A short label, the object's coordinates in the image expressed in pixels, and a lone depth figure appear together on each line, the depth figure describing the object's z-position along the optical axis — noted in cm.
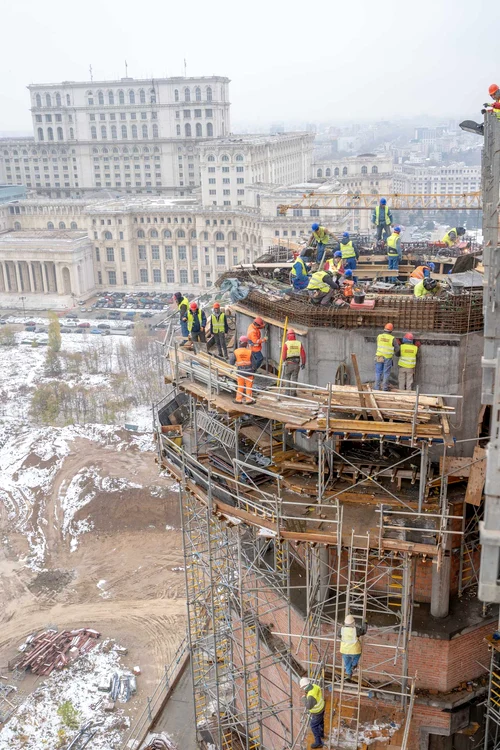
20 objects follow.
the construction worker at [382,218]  3256
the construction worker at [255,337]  2188
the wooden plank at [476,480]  1794
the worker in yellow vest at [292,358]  2022
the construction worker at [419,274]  2478
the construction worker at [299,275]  2391
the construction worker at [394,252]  2726
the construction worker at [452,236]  3330
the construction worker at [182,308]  2536
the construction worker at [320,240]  2873
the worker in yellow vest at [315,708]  1838
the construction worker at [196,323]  2497
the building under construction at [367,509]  1814
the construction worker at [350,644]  1797
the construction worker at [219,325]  2473
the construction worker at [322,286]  2200
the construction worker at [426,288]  2153
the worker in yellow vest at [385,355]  1948
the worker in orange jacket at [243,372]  1978
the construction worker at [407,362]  1958
